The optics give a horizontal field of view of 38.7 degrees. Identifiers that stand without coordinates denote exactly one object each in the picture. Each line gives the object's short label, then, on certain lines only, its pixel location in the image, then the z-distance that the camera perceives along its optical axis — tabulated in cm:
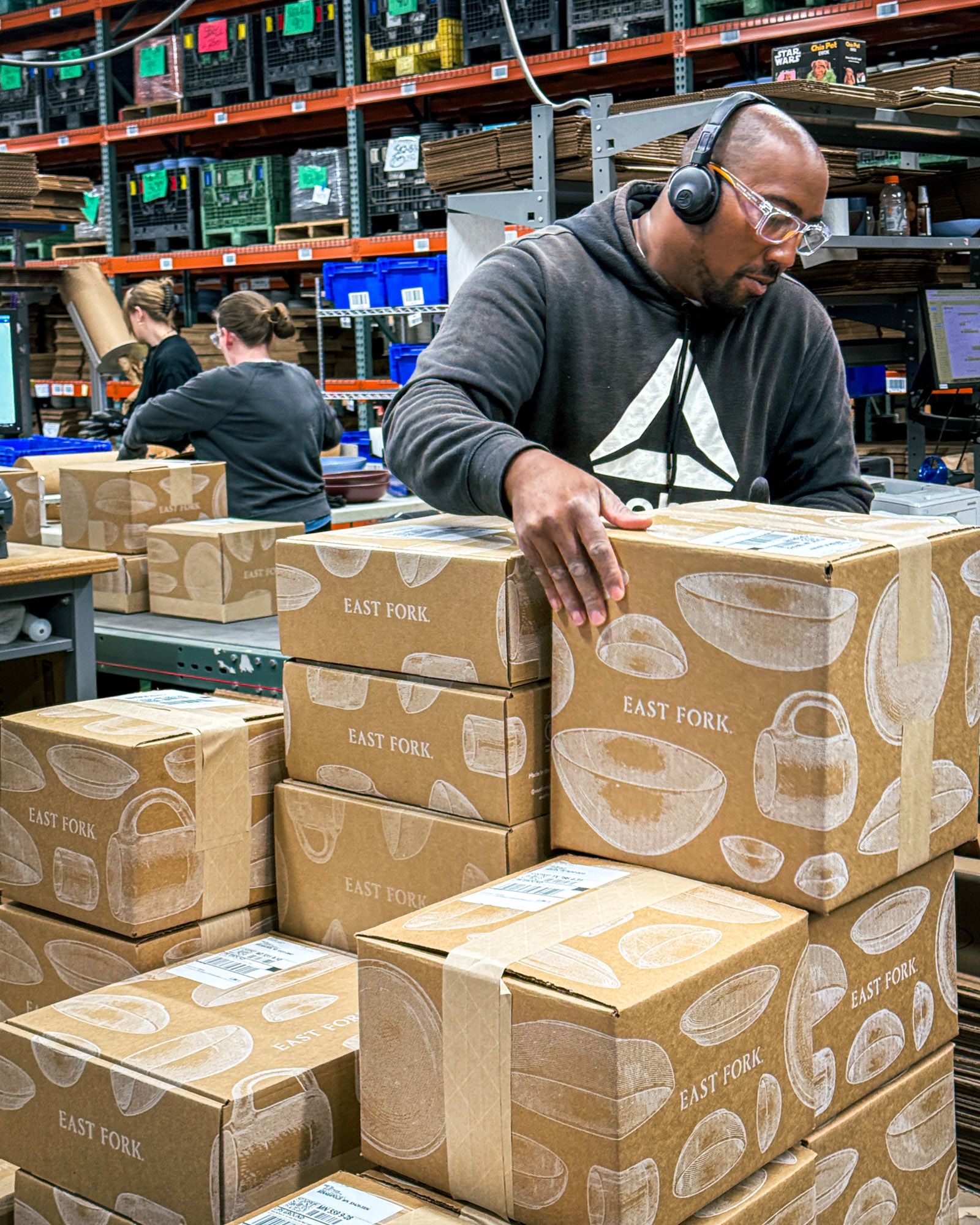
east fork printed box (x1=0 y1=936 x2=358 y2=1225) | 125
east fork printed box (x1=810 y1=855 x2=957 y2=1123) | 122
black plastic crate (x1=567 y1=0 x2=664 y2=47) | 639
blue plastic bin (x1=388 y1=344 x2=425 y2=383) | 664
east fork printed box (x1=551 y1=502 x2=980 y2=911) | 115
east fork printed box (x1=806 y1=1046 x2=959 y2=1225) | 126
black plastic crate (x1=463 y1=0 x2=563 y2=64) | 670
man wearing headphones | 167
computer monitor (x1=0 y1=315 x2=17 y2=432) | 383
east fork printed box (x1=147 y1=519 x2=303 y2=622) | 313
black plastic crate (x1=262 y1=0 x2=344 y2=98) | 758
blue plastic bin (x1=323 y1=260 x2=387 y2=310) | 693
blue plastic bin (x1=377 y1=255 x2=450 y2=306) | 668
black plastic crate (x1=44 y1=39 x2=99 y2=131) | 902
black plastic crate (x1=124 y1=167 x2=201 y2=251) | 836
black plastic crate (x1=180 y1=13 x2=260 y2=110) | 785
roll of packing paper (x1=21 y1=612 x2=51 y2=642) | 235
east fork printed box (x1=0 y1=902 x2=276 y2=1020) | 160
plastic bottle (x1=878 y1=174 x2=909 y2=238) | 405
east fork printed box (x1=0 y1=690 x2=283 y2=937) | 157
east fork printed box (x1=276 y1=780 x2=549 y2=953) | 139
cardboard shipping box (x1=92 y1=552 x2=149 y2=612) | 326
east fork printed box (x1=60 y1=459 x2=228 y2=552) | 325
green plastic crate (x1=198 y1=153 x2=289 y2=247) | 793
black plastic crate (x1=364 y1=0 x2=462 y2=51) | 706
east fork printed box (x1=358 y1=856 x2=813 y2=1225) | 102
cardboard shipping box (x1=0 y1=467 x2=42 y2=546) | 310
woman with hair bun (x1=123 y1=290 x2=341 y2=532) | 393
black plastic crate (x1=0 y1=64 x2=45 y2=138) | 921
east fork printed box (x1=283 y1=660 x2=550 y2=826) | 137
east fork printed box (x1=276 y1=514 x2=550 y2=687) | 136
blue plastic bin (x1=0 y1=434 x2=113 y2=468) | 461
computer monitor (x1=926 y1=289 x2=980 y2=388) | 409
